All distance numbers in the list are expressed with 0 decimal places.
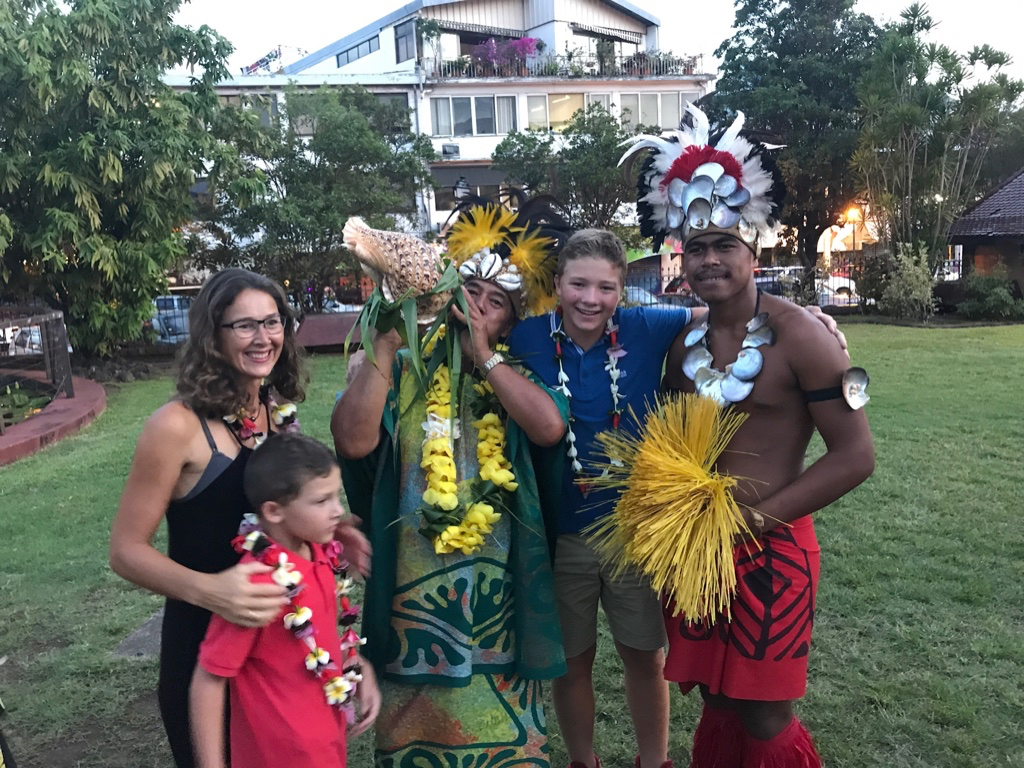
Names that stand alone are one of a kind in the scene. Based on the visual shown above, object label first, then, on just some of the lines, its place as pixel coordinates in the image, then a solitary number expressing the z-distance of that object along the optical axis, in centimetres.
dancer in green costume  211
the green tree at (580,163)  2069
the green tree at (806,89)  2066
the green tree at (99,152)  1024
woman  166
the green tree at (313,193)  1593
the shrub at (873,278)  1836
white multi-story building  2612
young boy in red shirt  164
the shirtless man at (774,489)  202
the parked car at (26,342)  1080
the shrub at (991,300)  1677
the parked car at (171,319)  1659
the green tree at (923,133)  1805
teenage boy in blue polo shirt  225
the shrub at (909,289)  1667
